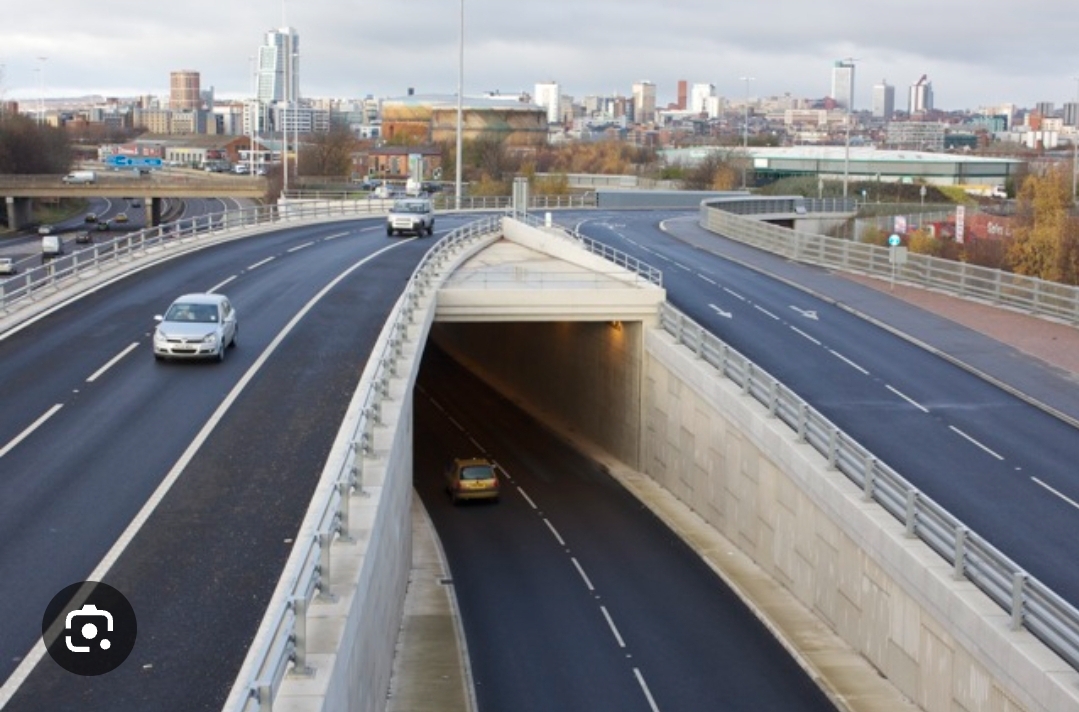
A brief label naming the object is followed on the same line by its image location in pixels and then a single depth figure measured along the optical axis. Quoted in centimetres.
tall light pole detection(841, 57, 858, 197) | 7862
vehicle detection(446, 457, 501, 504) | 3778
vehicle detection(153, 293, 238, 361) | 2969
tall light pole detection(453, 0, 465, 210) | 7456
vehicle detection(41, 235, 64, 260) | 8356
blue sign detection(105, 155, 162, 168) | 13600
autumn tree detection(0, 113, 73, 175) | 14912
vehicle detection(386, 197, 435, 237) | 6288
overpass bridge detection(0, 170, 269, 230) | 12300
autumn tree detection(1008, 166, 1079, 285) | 7031
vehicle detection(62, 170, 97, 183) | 12362
